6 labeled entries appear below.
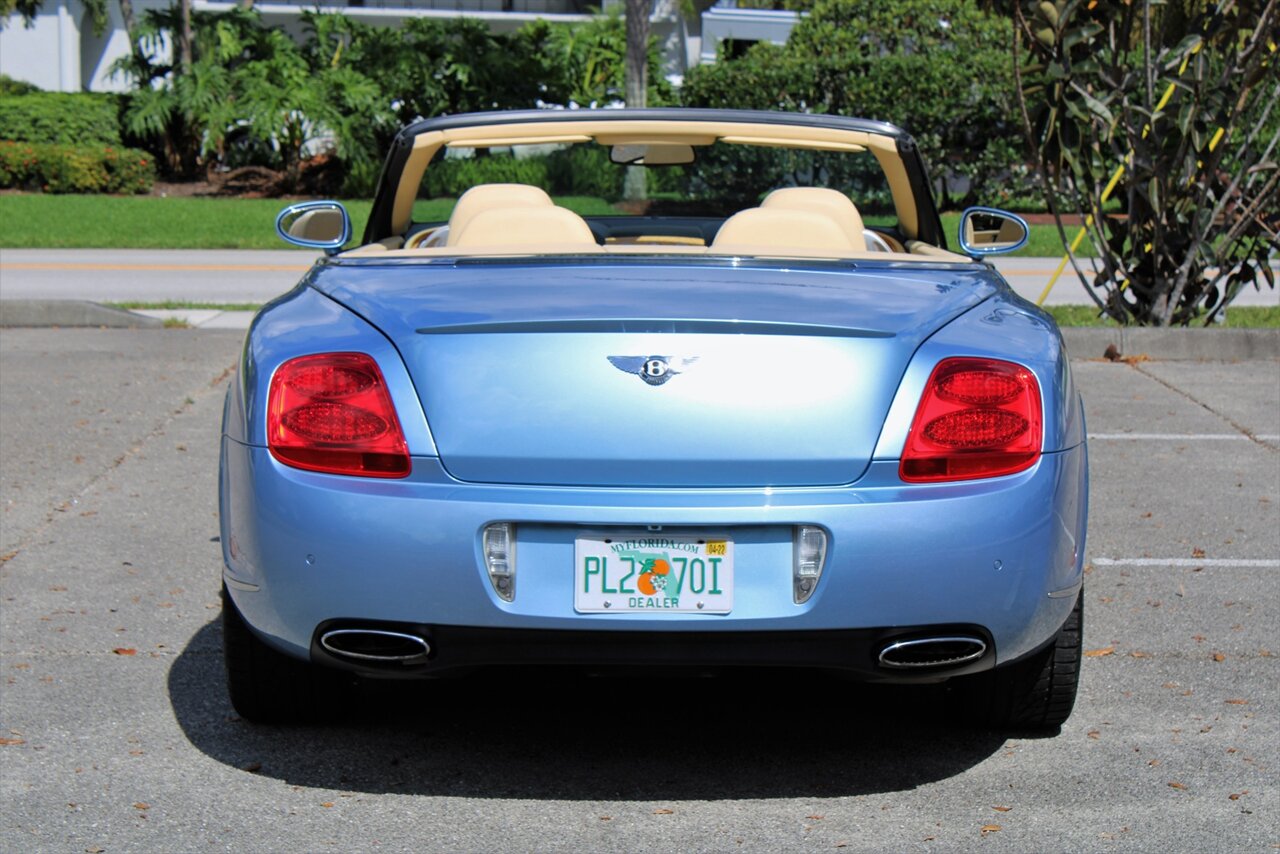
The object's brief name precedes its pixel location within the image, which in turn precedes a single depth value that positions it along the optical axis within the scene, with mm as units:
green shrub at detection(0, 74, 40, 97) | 36000
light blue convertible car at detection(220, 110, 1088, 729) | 3336
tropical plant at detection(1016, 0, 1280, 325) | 10336
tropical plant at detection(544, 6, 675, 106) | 29234
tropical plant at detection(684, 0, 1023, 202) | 22781
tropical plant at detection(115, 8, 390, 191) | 26375
